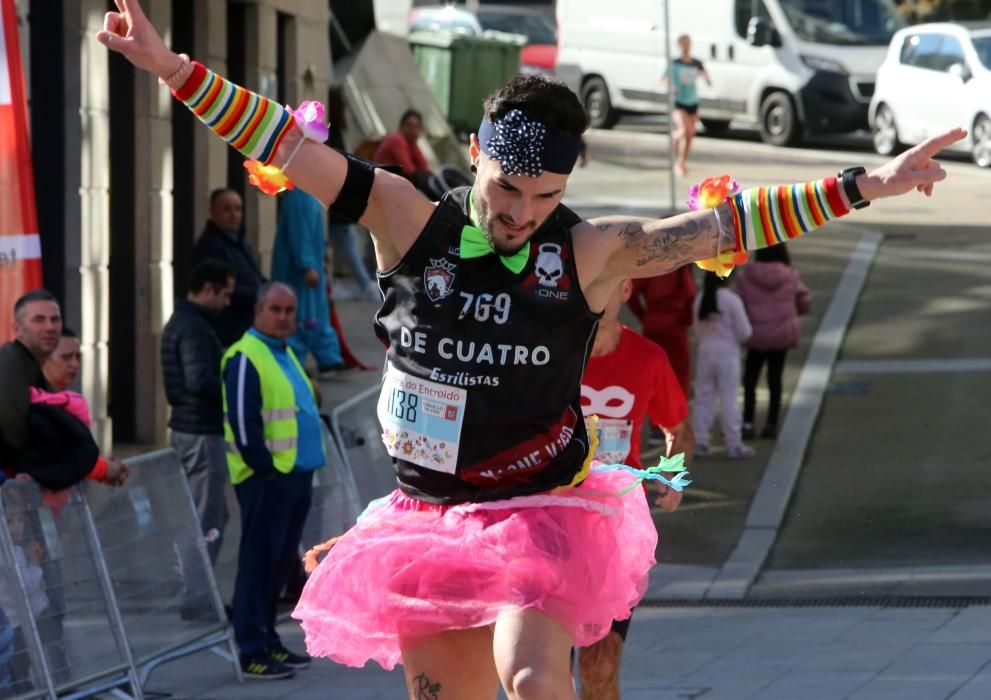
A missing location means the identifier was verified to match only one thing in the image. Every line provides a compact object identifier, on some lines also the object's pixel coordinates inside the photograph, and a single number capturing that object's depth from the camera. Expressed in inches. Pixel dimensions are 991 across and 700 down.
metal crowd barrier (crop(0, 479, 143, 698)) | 492.8
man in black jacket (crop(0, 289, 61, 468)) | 527.1
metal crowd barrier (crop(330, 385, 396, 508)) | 679.4
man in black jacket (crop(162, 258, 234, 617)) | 642.6
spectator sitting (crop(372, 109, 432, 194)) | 1251.8
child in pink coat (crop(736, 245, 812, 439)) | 926.7
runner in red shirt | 446.1
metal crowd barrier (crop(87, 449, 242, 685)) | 546.0
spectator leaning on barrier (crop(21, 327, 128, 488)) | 529.2
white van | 1875.0
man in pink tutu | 304.3
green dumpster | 1777.8
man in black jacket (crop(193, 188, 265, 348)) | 793.9
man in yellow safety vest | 582.2
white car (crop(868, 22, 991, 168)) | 1728.1
